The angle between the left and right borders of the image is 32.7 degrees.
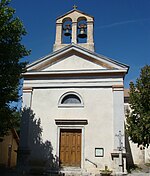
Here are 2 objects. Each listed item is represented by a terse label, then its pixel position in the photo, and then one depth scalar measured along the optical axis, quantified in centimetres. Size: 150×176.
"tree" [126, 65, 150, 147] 1149
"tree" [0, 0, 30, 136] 1058
